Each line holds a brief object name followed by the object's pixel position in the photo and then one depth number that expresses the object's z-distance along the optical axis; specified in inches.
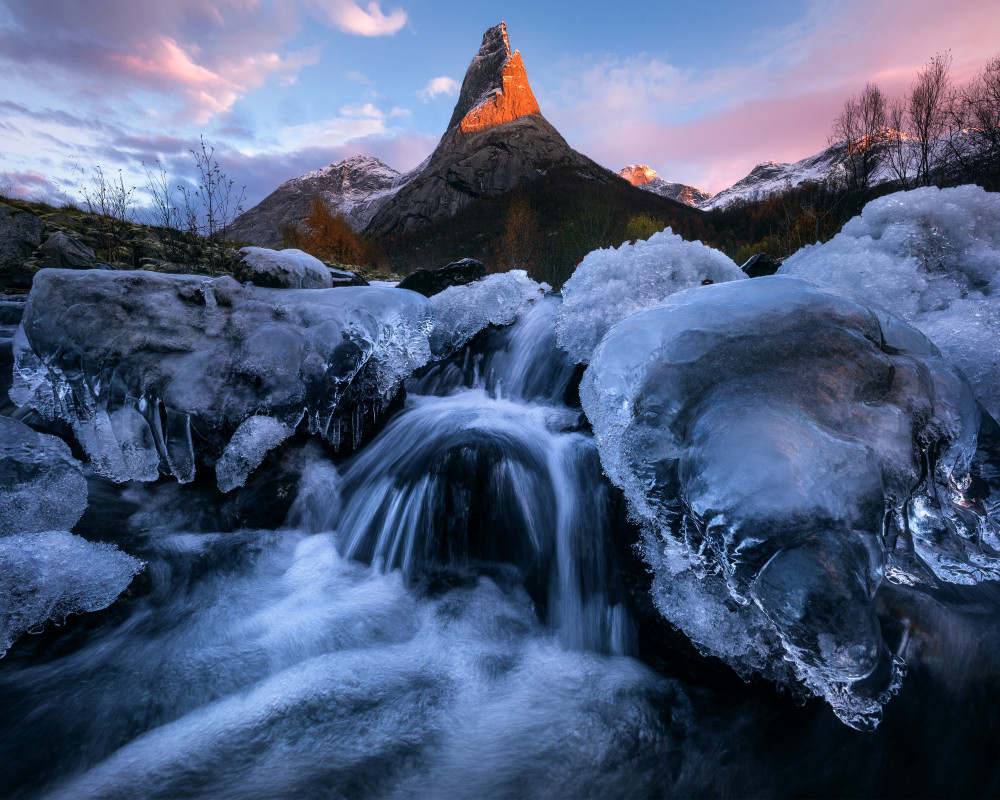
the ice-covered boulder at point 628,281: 152.3
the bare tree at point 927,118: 681.6
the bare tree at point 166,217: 406.0
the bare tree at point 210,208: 374.4
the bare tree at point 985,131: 590.9
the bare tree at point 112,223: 382.7
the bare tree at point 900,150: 719.1
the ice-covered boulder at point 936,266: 95.0
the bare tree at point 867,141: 724.7
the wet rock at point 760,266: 213.3
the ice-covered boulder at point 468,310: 215.8
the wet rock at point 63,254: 297.6
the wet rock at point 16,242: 290.8
